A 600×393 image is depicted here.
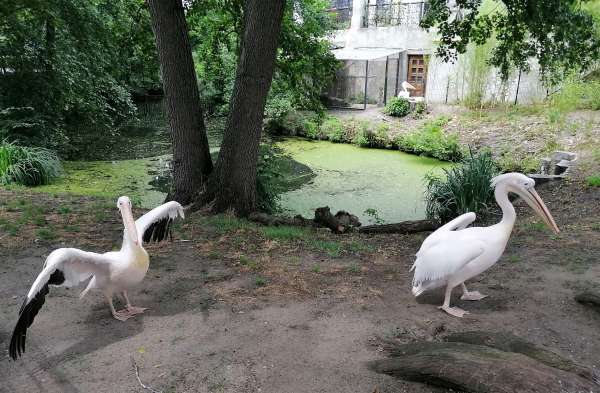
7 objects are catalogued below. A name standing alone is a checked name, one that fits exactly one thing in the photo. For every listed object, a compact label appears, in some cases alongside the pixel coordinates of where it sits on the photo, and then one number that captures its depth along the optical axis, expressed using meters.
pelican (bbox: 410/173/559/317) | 3.48
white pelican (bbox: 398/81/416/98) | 17.61
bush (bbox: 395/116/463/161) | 13.54
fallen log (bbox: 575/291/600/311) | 3.52
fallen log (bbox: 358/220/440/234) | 6.59
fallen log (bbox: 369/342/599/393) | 2.34
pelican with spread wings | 2.90
